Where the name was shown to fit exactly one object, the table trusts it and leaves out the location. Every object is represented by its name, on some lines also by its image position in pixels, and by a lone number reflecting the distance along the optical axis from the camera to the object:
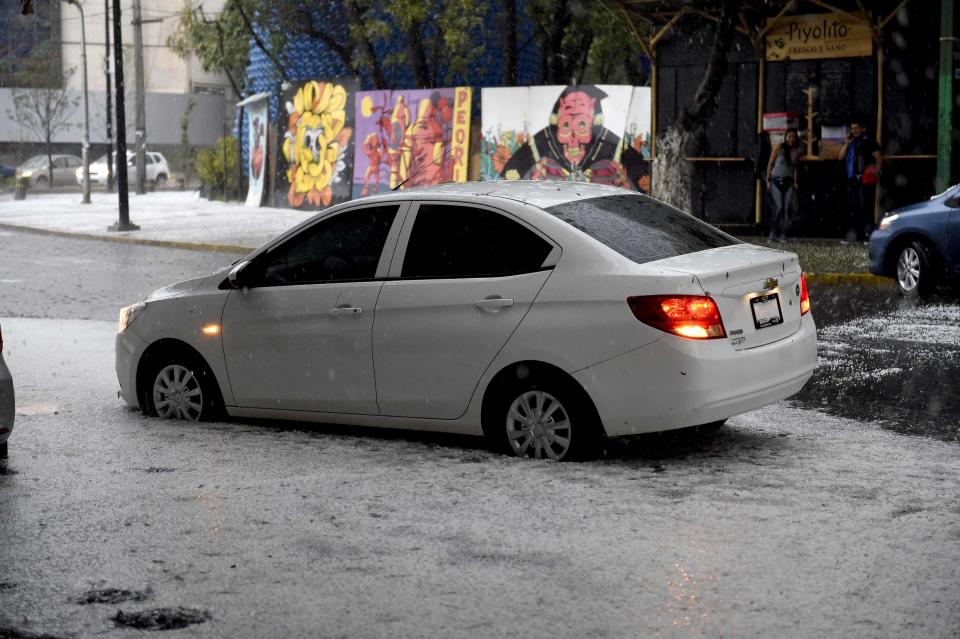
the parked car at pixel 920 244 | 14.94
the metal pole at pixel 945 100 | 17.44
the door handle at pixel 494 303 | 7.29
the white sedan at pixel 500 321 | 6.98
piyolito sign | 22.88
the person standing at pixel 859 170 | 21.64
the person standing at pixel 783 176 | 22.16
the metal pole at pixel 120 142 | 27.07
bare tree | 54.28
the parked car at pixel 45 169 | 56.16
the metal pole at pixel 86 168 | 41.33
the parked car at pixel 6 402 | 7.23
